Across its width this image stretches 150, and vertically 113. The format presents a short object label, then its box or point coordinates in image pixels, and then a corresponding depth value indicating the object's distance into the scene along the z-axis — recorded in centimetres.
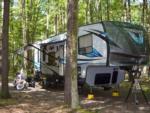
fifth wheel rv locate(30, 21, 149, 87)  731
